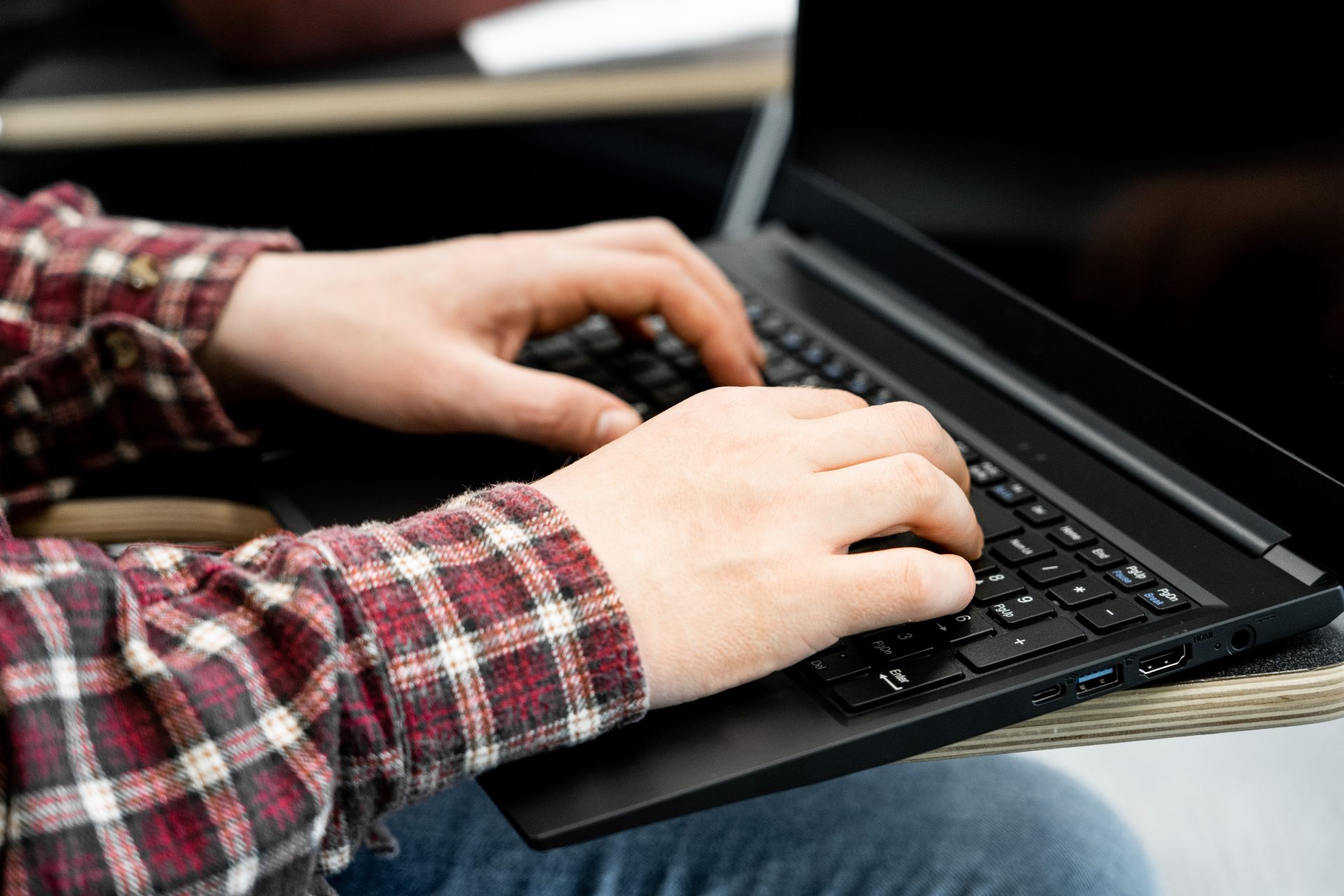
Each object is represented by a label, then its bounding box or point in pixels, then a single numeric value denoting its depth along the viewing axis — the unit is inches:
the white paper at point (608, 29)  56.3
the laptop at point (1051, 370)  31.7
